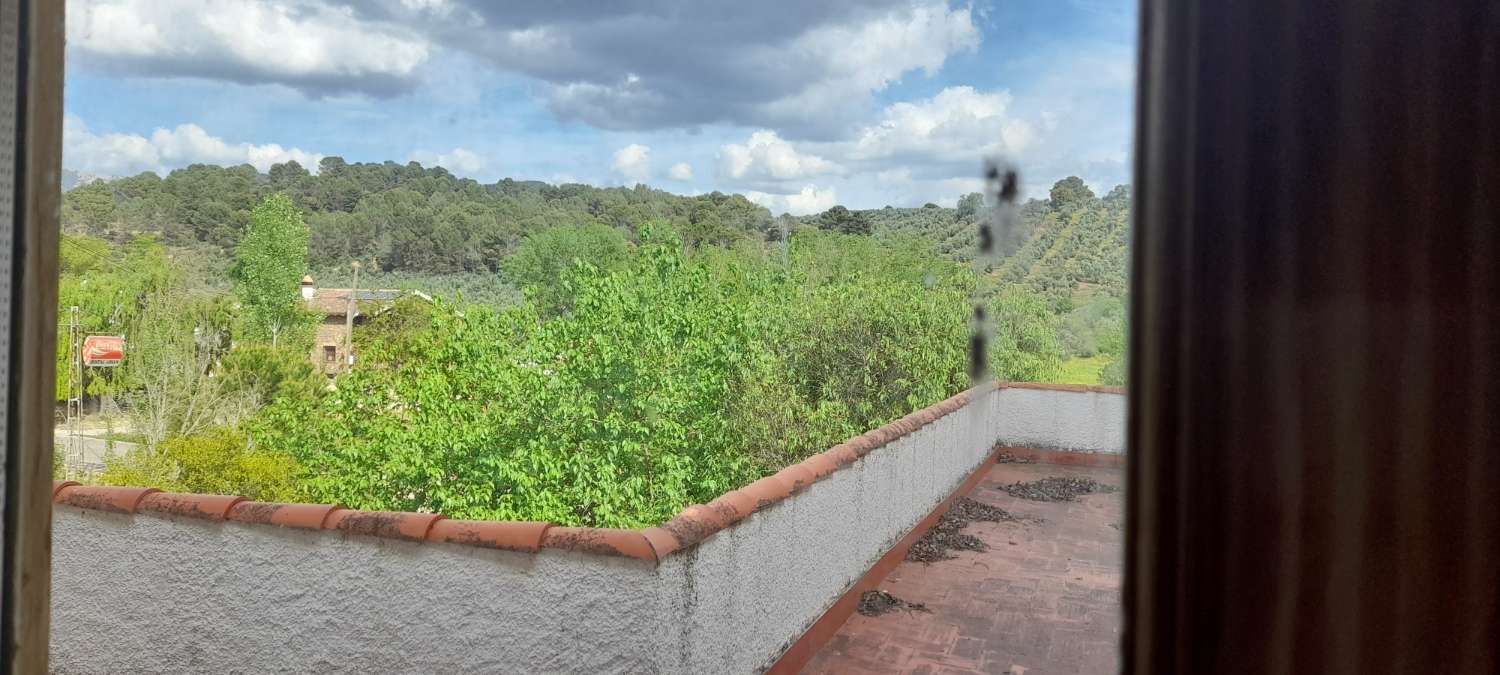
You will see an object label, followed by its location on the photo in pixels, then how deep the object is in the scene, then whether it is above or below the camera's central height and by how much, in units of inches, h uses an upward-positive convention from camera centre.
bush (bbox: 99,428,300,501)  328.8 -52.2
